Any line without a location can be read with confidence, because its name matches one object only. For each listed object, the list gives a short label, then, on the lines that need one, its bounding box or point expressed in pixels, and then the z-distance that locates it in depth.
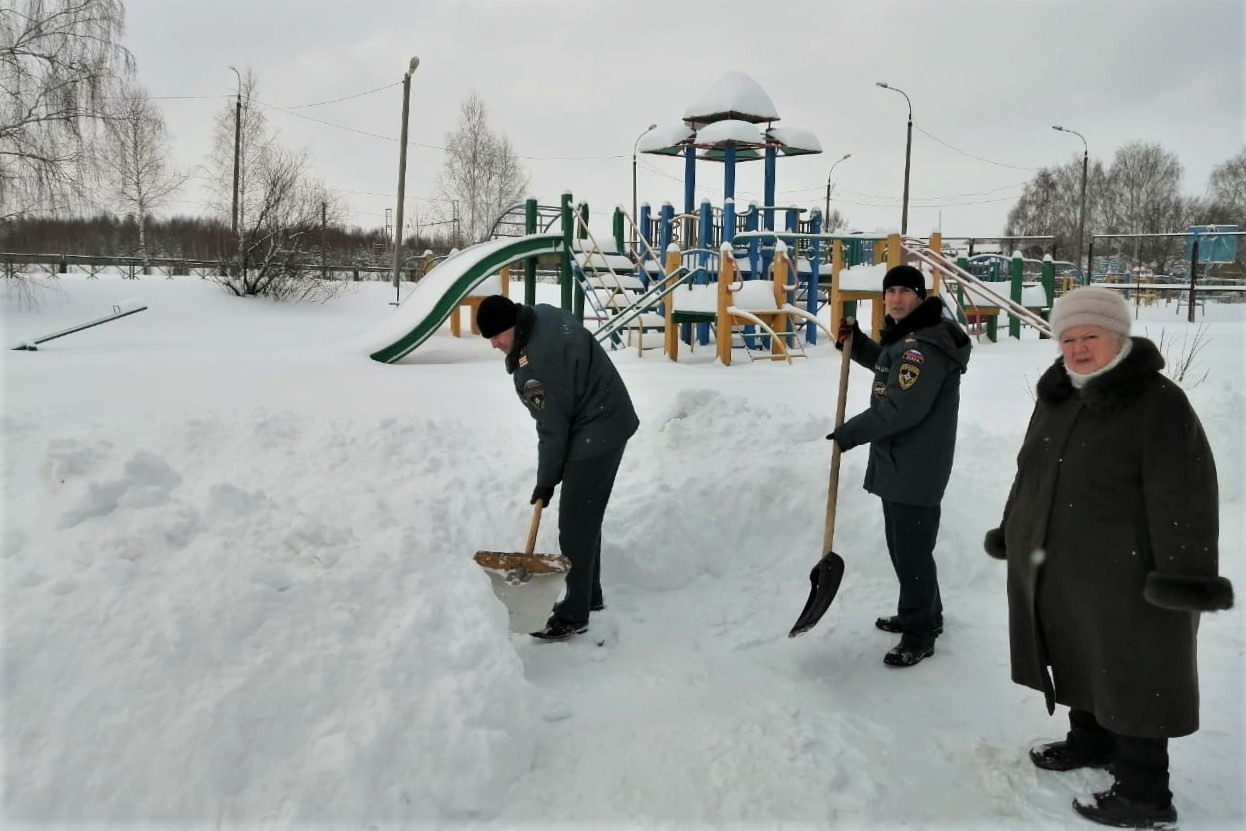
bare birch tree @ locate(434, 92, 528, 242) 33.72
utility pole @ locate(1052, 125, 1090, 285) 28.56
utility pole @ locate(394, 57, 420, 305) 22.06
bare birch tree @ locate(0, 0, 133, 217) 13.96
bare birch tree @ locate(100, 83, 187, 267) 25.20
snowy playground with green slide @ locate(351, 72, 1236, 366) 11.53
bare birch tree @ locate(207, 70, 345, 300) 18.83
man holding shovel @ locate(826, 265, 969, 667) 3.44
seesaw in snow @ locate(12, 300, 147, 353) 10.08
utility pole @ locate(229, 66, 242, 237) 27.78
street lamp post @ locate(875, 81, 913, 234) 24.83
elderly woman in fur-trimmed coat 2.29
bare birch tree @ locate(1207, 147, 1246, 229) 43.69
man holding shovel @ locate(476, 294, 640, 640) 3.70
